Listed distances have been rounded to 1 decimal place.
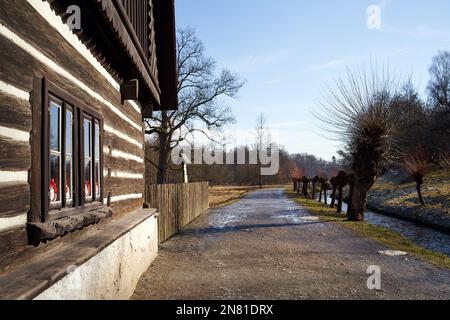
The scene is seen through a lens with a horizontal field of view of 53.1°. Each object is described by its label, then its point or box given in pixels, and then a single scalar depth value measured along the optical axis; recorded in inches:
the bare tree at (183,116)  1345.4
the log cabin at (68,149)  126.1
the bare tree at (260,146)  2807.6
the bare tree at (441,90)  2379.3
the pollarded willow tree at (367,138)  655.1
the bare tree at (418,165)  946.2
